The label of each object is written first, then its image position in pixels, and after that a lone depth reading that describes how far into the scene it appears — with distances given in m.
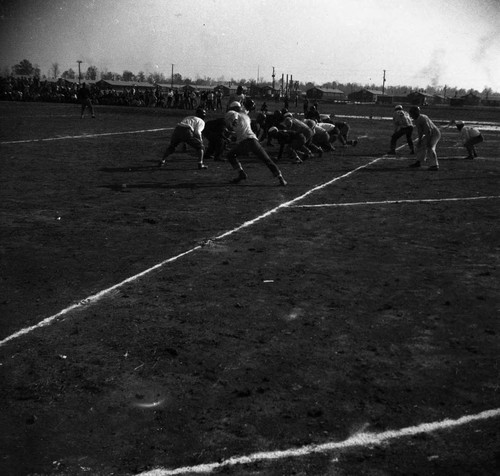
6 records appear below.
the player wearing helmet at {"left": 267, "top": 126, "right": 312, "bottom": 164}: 18.10
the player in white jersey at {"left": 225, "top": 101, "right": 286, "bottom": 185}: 13.06
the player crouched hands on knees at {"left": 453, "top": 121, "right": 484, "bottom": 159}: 20.42
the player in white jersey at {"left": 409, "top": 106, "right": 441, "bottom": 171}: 17.17
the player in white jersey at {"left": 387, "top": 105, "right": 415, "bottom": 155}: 20.70
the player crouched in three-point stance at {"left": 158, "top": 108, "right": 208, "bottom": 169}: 15.39
